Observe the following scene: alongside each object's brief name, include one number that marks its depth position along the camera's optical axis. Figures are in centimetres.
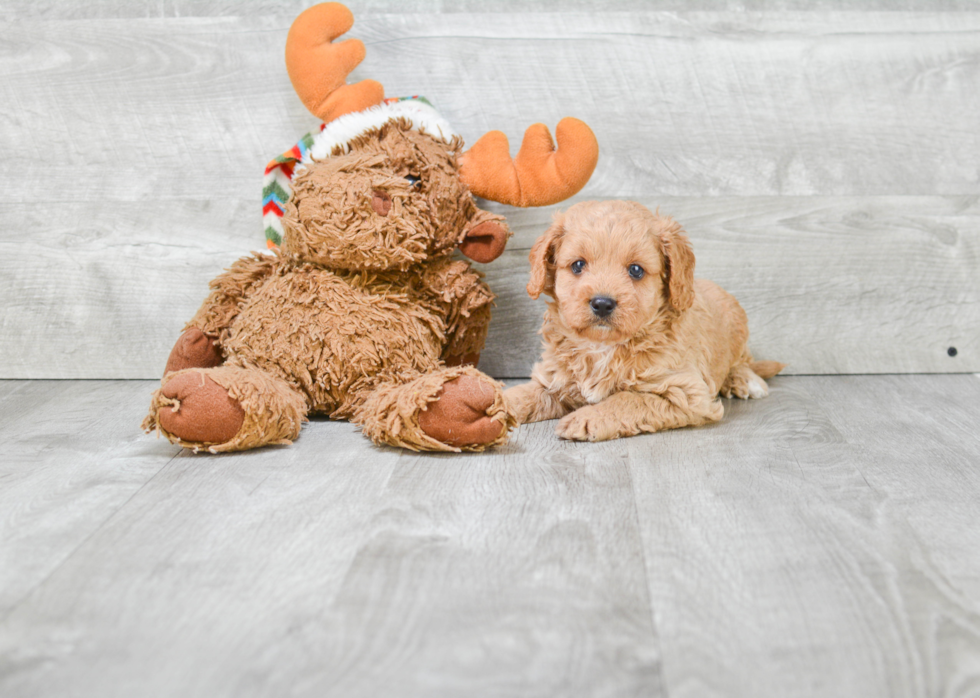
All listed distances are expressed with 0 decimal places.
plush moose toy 97
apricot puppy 99
